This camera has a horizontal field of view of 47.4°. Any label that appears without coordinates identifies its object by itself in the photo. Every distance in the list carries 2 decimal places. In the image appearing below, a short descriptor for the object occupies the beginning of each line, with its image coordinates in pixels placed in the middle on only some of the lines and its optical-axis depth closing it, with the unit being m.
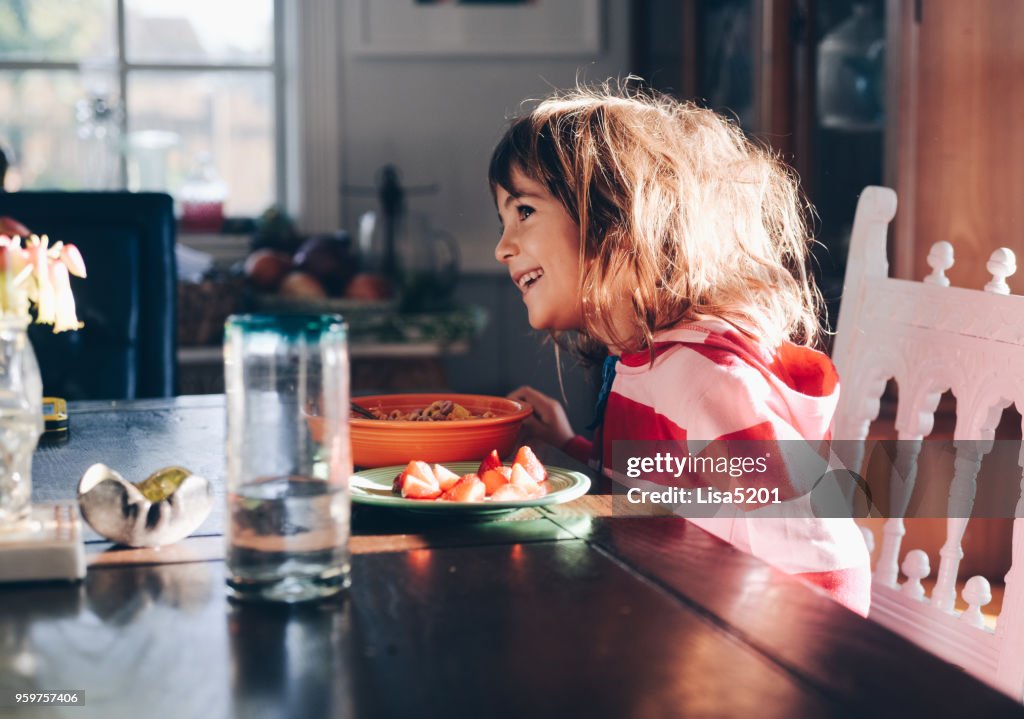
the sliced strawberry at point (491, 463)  0.86
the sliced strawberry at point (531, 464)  0.86
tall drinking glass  0.62
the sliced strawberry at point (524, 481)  0.83
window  3.39
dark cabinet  2.48
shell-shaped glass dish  0.72
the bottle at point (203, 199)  3.44
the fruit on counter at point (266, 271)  2.90
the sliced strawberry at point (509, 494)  0.80
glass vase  0.68
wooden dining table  0.49
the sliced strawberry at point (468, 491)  0.79
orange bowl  0.97
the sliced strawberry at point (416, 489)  0.81
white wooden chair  1.02
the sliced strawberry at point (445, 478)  0.84
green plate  0.78
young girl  1.14
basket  2.77
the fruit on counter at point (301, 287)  2.83
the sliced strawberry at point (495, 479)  0.83
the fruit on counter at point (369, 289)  2.87
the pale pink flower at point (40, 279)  0.68
